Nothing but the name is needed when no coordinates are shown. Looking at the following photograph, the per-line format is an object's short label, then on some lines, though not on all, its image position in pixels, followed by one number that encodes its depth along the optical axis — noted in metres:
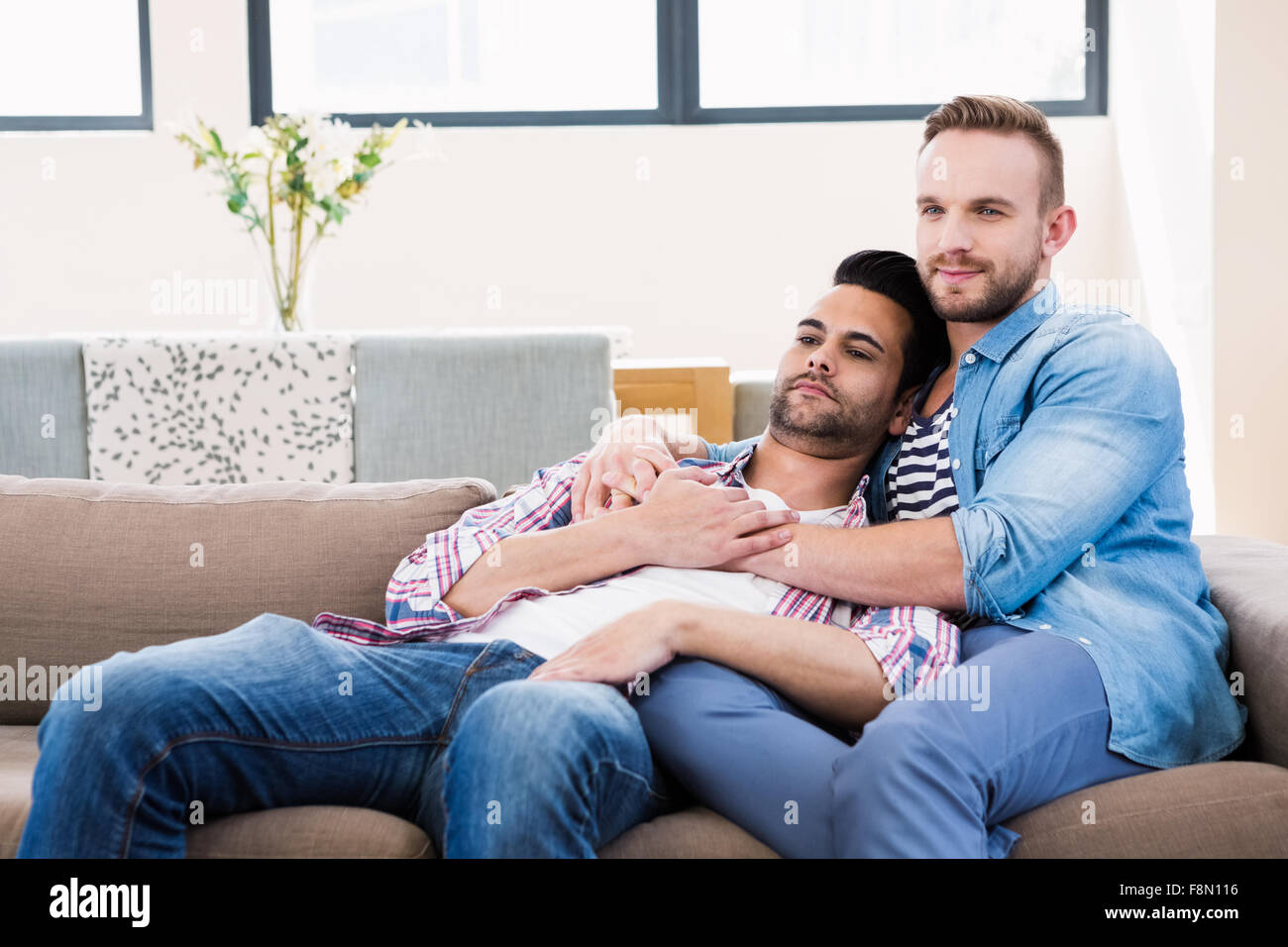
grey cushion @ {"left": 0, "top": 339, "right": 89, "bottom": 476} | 2.72
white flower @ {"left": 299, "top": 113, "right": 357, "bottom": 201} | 3.16
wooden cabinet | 2.85
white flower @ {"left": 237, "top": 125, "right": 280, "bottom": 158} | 3.12
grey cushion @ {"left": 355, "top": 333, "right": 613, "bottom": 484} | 2.75
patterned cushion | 2.78
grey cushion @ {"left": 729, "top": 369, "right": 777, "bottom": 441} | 2.85
